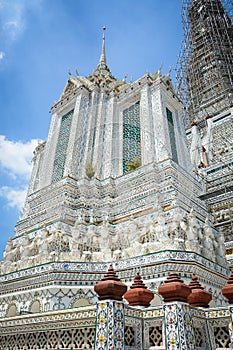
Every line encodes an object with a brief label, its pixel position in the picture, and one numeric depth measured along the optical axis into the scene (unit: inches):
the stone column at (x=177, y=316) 129.4
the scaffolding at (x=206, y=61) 1011.0
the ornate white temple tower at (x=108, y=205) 337.1
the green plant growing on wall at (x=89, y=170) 558.3
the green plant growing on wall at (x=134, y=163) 562.0
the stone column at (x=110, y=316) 129.5
